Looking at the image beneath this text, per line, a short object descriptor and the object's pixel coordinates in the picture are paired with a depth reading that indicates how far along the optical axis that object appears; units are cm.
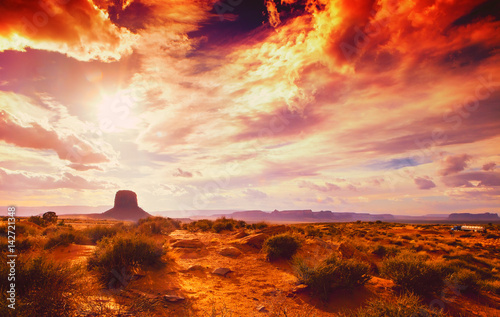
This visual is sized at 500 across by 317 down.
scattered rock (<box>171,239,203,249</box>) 1431
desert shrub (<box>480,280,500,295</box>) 885
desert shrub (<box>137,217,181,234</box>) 2193
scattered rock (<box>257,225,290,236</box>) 1600
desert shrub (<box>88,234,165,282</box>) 780
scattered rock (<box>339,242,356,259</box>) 1059
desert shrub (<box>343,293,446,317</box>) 436
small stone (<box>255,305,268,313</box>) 631
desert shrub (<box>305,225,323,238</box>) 2198
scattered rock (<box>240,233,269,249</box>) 1472
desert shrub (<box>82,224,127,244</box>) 1683
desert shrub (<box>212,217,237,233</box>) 2625
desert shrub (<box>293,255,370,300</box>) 728
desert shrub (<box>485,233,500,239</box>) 2756
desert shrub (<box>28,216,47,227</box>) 2720
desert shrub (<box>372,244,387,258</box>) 1430
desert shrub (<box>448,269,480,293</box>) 837
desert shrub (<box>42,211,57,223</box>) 3289
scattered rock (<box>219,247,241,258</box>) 1289
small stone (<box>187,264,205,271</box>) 999
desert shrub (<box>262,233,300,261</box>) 1187
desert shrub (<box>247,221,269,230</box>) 2583
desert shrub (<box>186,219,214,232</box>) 2765
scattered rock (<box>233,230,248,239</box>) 1776
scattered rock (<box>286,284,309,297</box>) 746
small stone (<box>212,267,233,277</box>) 967
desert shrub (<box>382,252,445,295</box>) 741
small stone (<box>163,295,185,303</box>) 652
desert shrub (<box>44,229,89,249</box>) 1308
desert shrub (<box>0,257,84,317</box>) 416
